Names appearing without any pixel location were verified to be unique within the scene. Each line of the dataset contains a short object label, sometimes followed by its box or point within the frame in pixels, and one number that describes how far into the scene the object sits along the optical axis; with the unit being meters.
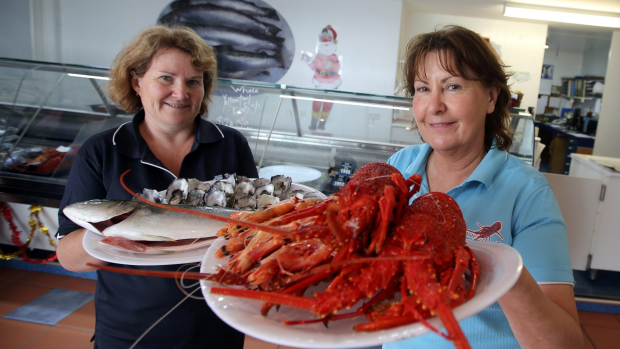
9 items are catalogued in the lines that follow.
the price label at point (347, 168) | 2.91
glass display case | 2.92
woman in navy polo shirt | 1.55
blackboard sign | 3.07
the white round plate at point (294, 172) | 2.85
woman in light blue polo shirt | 1.12
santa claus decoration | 6.55
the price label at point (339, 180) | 2.80
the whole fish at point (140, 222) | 1.23
